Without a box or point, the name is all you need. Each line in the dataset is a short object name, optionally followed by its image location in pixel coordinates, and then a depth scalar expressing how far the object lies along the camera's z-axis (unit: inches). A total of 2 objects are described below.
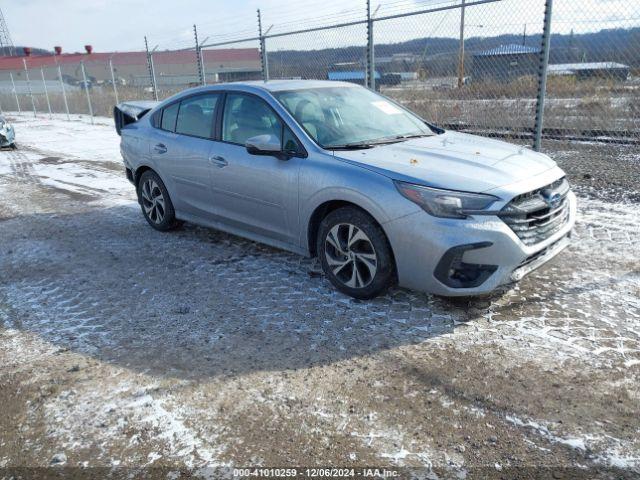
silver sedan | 141.9
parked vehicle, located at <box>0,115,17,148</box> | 541.6
